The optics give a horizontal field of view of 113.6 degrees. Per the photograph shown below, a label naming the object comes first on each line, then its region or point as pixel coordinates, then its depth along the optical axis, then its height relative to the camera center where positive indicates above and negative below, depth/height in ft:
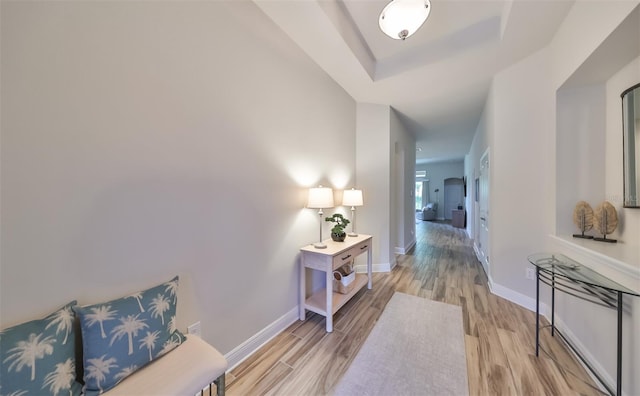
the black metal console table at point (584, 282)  3.76 -1.64
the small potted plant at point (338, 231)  8.00 -1.21
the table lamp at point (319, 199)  7.02 +0.01
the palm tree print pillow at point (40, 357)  2.19 -1.80
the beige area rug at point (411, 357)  4.51 -4.02
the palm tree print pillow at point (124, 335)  2.78 -2.00
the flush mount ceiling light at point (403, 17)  4.76 +4.35
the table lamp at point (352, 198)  9.14 +0.06
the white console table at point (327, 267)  6.40 -2.17
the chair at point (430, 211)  30.12 -1.66
